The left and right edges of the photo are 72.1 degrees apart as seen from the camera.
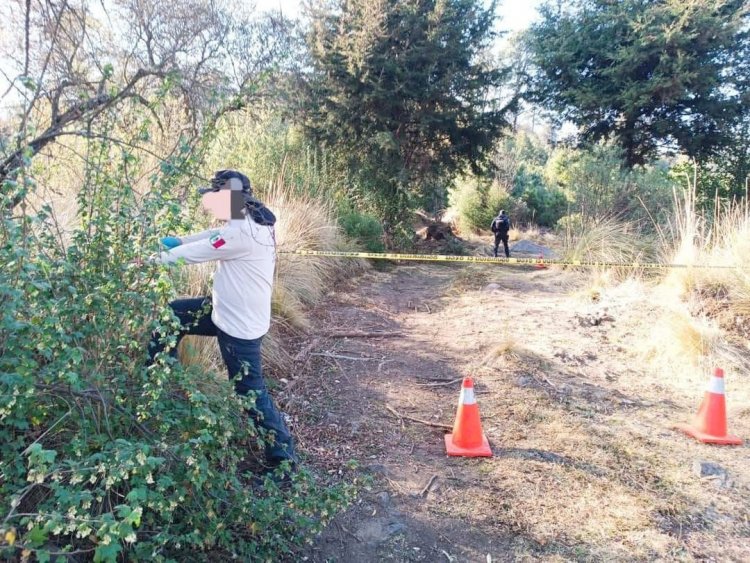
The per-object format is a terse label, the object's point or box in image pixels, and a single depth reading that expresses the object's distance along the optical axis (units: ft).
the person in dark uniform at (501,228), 44.45
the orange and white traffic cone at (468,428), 11.27
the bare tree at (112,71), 7.11
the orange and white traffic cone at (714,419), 11.86
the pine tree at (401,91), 37.93
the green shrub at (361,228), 32.55
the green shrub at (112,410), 5.34
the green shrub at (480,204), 64.39
